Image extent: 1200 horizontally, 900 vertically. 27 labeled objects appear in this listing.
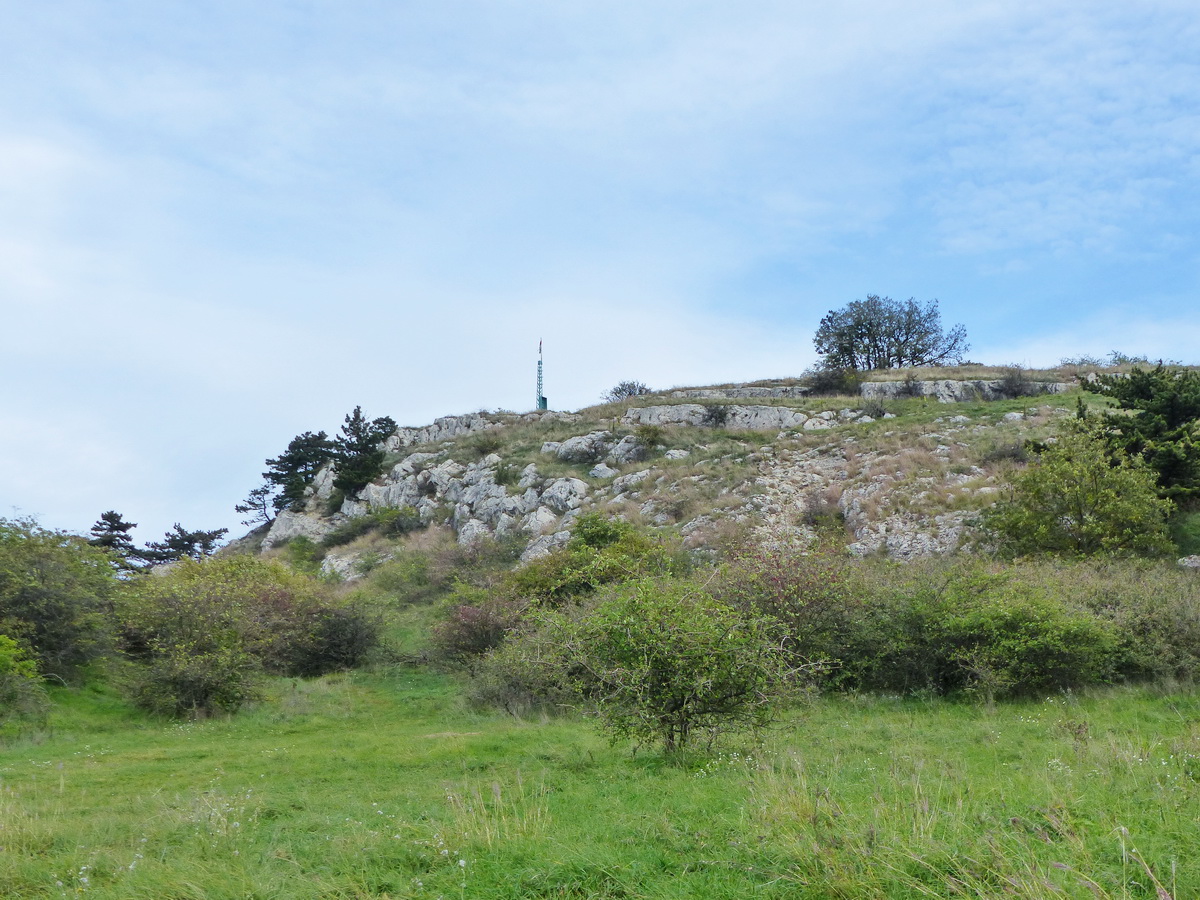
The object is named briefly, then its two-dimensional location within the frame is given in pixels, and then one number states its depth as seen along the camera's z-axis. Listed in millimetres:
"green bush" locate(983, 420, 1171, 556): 22531
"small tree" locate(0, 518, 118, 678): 19938
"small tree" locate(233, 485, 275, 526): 72062
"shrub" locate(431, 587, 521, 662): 23844
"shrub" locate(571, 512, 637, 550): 30938
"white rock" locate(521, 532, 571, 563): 36375
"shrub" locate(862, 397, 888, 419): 51228
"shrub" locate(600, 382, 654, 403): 83494
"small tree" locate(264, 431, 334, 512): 67000
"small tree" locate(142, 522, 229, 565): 57025
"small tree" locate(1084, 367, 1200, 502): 25312
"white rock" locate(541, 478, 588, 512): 44688
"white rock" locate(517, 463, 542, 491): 48125
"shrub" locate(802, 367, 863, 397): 63875
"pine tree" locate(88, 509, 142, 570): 53156
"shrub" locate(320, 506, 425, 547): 49969
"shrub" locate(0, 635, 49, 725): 16844
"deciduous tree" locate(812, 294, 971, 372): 73750
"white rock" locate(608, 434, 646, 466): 51084
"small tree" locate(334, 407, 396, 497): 58062
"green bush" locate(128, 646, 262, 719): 19297
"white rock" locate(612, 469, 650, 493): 45312
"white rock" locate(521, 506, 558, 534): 41631
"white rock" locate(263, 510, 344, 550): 54594
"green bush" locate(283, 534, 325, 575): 46469
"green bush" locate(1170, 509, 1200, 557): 23234
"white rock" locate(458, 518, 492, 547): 42906
